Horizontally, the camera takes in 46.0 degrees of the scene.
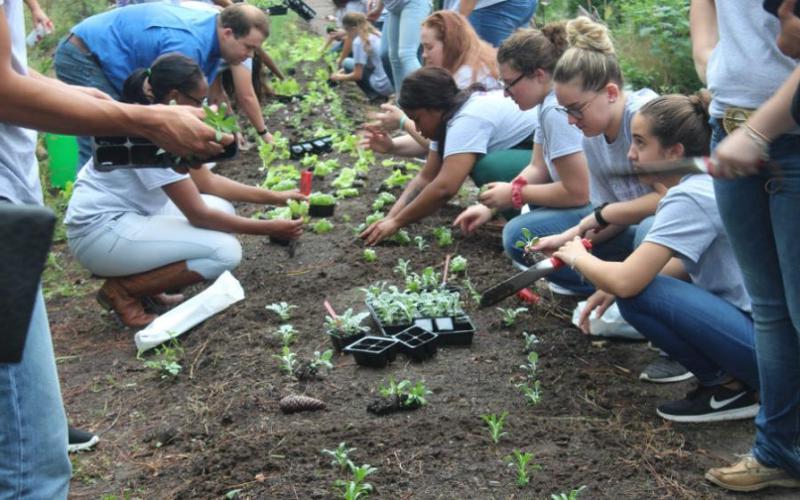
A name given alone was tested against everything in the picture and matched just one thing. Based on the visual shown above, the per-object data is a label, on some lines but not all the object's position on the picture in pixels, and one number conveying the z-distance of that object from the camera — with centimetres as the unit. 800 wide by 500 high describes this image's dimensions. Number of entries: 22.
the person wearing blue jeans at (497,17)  682
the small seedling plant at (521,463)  302
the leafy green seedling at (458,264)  507
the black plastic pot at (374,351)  398
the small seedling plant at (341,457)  317
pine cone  369
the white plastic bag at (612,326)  423
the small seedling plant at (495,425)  328
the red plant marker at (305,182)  586
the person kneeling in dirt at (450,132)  533
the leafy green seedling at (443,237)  557
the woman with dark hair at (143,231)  510
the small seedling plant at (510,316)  442
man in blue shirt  599
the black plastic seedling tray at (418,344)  405
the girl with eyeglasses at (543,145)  477
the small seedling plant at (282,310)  470
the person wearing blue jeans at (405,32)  765
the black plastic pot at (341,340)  421
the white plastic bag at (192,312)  479
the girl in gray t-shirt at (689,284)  341
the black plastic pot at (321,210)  628
